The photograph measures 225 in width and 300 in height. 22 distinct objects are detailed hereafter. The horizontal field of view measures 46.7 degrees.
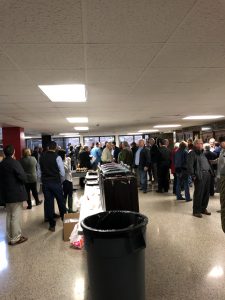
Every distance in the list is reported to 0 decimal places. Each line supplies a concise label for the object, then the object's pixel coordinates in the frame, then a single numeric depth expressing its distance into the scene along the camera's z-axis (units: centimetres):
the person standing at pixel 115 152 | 979
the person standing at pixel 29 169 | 584
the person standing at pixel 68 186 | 502
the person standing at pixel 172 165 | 670
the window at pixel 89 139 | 1918
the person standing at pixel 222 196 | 243
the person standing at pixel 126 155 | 817
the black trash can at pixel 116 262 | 169
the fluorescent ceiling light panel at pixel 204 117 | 855
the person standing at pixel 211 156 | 615
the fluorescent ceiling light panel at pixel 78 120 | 740
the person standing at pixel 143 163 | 716
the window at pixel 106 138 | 1984
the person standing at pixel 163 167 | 696
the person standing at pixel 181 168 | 591
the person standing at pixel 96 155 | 898
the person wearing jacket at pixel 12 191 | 380
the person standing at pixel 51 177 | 435
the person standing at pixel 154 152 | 739
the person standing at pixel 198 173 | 464
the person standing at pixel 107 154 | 840
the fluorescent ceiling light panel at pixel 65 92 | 353
